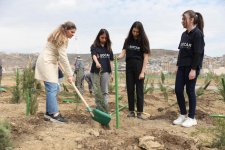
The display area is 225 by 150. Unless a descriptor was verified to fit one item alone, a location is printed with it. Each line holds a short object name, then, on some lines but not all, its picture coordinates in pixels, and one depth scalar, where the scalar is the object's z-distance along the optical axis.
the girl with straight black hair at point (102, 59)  3.01
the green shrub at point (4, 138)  1.89
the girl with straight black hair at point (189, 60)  2.63
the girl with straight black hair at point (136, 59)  2.91
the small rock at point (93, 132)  2.24
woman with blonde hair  2.60
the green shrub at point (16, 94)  3.73
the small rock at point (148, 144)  2.07
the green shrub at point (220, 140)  2.17
